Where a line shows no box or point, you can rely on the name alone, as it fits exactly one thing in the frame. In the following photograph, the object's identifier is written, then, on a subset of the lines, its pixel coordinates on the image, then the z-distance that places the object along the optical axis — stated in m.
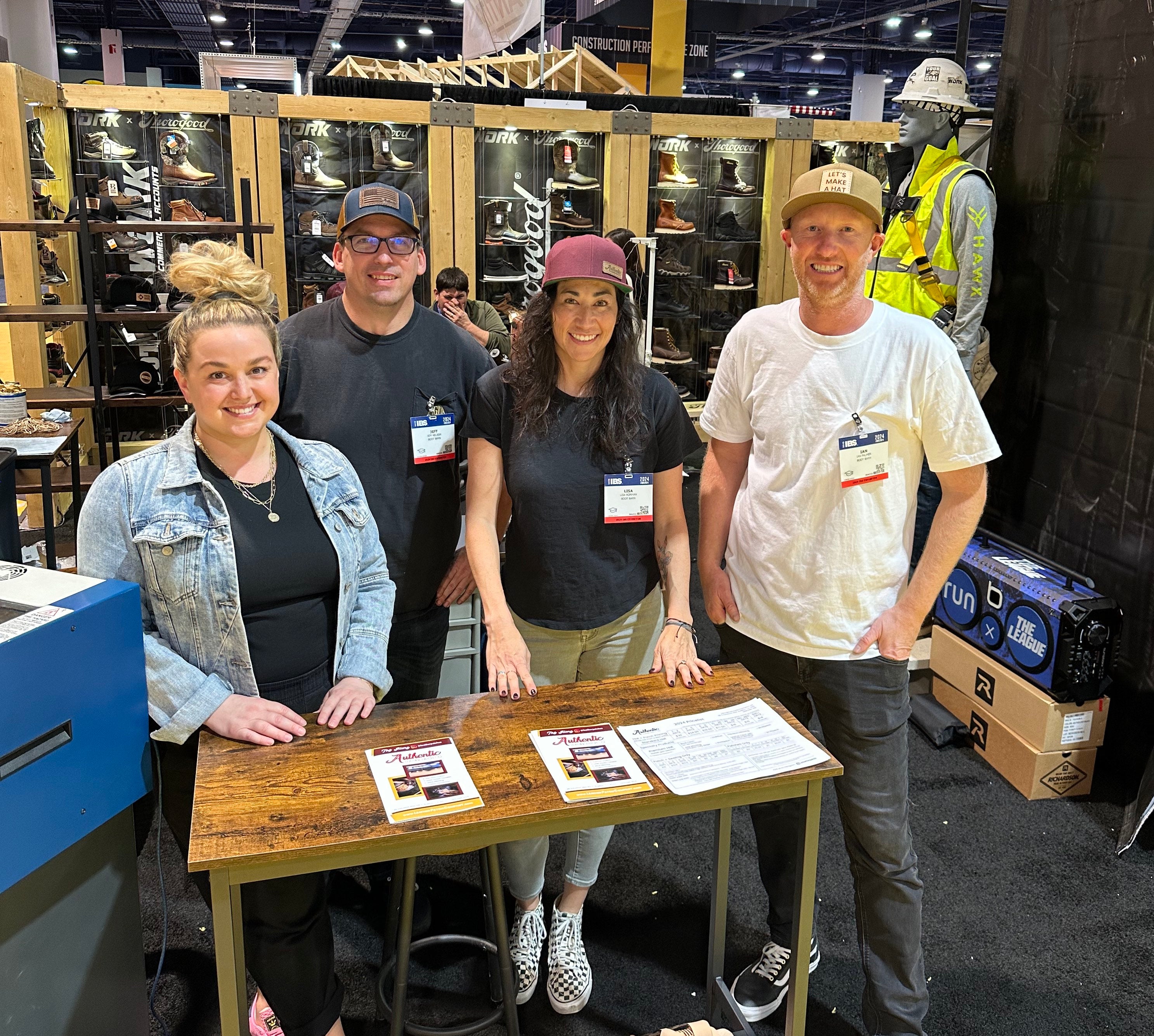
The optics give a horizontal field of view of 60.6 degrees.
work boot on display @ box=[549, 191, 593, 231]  7.25
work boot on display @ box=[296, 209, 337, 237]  6.74
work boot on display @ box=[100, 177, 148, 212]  6.50
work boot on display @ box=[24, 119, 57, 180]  6.00
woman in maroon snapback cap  2.03
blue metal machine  1.40
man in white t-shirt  1.89
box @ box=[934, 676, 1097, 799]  3.25
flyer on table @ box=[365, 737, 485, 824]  1.56
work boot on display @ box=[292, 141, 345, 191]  6.68
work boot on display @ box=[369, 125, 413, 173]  6.73
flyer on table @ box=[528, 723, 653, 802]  1.63
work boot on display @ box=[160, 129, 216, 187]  6.51
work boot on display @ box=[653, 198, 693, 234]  7.37
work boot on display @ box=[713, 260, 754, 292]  7.64
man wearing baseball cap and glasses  2.20
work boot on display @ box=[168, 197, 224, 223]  6.09
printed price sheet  1.68
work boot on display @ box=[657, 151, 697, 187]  7.33
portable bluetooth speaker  3.13
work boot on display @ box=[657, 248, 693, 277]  7.48
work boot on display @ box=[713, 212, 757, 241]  7.59
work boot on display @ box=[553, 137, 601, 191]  7.08
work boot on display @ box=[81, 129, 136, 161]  6.50
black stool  1.93
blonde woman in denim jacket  1.74
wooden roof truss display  7.76
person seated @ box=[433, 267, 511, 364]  5.74
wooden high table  1.46
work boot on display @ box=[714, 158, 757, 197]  7.44
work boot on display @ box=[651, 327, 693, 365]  7.50
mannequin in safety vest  3.80
